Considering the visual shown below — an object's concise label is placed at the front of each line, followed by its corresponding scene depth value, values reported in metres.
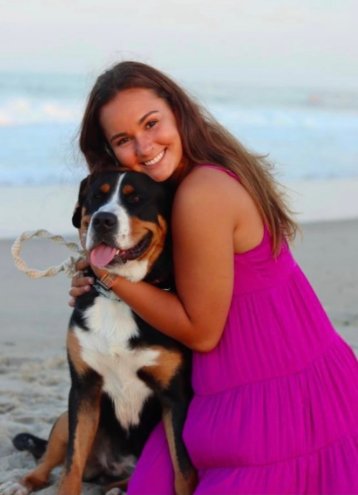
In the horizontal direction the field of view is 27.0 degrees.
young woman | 2.78
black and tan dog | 2.97
